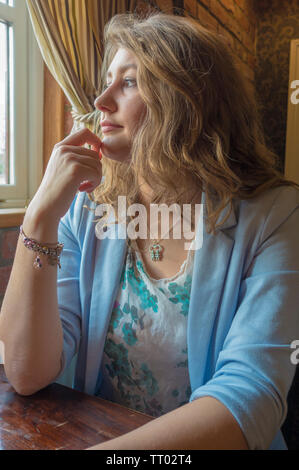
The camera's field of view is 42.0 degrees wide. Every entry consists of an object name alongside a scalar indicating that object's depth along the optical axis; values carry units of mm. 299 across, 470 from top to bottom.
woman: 826
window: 1527
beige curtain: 1376
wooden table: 595
